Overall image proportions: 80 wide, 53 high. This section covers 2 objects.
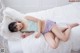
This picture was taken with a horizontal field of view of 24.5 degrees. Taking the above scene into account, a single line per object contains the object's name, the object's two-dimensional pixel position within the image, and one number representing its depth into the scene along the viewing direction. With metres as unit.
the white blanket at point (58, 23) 1.60
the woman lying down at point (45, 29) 1.65
